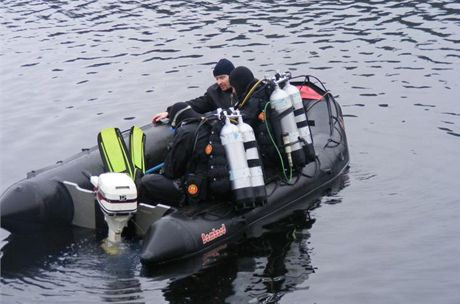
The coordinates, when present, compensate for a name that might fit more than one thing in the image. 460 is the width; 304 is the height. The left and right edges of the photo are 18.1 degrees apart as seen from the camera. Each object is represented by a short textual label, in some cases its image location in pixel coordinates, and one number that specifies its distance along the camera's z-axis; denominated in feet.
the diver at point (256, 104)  56.58
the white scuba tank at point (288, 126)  56.58
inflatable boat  50.47
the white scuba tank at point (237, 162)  51.83
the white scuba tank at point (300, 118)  58.61
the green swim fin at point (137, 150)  57.53
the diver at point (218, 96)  63.05
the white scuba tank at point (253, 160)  52.42
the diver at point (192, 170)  52.60
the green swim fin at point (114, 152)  57.03
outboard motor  50.97
